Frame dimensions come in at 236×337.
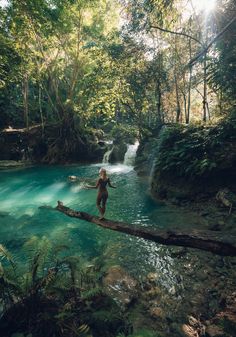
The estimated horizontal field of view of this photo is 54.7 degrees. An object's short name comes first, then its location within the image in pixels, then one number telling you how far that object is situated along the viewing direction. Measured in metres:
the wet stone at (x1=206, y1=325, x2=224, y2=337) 4.11
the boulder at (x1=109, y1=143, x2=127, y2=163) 26.42
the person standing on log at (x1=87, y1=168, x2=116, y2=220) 7.09
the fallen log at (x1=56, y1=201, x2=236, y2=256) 4.46
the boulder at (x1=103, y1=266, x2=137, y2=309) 5.24
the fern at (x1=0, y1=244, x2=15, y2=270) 4.79
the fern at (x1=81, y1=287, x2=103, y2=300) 4.39
